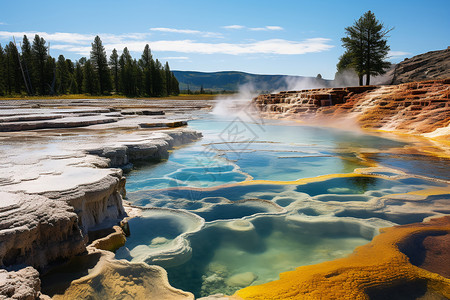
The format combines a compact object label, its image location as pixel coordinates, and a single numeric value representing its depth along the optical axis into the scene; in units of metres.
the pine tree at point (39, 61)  44.53
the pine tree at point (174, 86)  65.21
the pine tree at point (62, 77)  49.31
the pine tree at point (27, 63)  44.07
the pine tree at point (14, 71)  43.44
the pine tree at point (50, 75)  45.75
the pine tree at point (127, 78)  49.31
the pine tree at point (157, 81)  52.69
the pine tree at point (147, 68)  52.12
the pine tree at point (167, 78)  60.54
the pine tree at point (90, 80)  48.62
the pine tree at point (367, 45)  25.67
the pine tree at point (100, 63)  49.22
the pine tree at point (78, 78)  54.75
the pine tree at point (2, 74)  40.78
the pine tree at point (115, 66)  54.97
